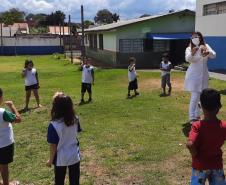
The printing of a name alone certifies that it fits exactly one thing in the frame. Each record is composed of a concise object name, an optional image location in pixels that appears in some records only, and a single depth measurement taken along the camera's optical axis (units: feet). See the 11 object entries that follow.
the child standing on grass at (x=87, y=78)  23.15
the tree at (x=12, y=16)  168.80
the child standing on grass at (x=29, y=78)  21.09
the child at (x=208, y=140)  6.39
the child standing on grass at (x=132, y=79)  24.80
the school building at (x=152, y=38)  53.36
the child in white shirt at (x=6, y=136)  9.40
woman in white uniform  14.21
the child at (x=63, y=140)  7.89
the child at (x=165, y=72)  25.56
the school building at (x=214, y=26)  43.56
